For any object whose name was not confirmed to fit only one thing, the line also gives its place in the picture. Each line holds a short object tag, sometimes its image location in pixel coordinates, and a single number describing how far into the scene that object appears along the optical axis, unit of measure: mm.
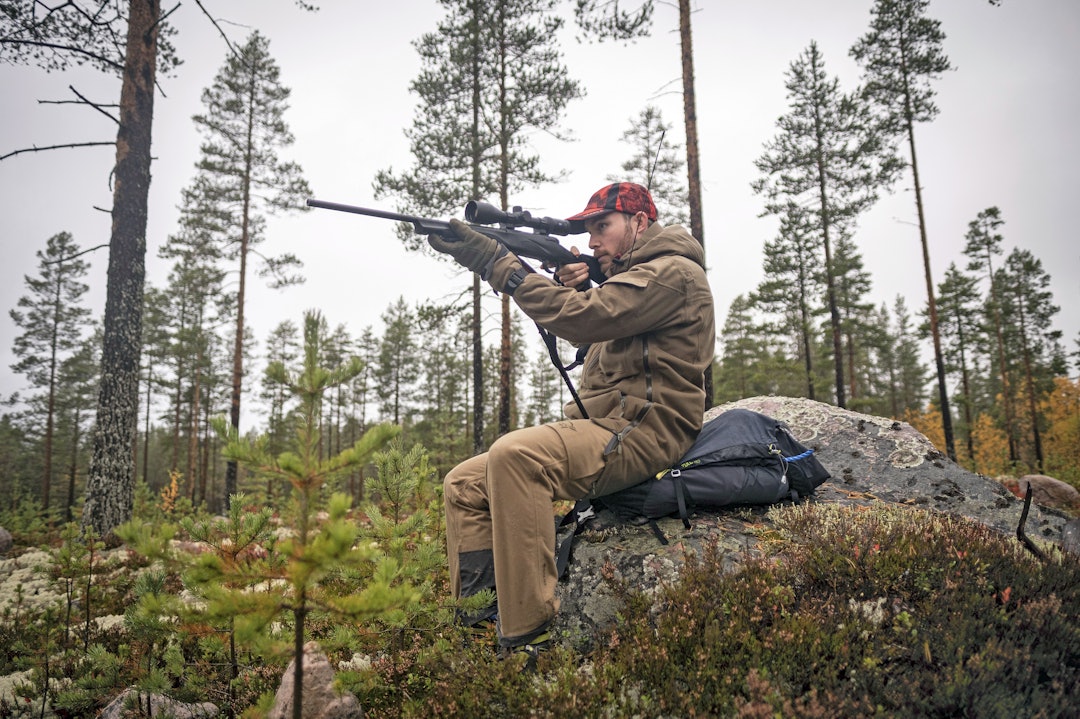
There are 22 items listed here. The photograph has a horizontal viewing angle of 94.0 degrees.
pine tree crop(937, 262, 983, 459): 26859
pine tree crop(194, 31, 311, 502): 17594
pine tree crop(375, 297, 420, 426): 32531
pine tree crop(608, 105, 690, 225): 20047
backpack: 3256
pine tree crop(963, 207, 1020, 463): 26891
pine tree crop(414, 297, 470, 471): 20078
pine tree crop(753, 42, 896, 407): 19875
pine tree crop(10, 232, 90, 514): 27359
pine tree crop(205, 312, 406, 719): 1401
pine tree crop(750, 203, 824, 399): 23203
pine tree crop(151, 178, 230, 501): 18094
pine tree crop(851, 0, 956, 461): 17312
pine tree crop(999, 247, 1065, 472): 27156
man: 2574
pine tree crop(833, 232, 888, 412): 23141
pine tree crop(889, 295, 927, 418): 40375
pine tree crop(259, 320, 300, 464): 34469
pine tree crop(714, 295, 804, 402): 24969
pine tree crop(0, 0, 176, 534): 7695
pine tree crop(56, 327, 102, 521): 29250
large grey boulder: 2932
